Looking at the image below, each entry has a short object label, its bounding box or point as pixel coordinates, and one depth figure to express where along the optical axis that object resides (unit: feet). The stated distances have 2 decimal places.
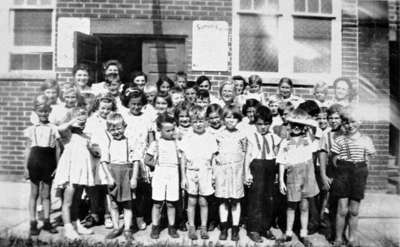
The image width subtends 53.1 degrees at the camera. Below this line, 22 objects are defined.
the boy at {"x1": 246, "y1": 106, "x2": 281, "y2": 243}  14.37
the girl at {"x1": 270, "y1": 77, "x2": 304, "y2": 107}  16.81
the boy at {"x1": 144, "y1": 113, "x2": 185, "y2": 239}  14.11
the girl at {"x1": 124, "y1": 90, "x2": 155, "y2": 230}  14.55
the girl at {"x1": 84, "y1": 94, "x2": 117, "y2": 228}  14.46
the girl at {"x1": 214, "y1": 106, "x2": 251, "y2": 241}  14.08
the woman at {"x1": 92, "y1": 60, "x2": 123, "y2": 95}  16.44
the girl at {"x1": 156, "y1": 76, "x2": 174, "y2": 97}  16.70
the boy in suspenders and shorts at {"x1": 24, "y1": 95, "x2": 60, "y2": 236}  14.14
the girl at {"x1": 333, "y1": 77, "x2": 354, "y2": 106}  16.65
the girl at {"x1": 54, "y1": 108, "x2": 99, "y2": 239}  14.20
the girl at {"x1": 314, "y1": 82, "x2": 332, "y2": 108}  16.78
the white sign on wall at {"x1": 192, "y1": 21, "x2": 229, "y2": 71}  21.16
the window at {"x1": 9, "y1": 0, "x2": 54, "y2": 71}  21.58
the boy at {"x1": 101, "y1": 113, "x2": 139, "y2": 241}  14.12
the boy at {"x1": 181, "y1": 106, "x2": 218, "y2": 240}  14.11
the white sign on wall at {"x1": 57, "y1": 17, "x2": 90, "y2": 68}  21.09
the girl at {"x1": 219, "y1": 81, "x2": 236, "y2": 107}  16.14
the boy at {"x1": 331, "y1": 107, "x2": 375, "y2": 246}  13.84
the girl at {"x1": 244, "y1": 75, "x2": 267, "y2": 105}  17.29
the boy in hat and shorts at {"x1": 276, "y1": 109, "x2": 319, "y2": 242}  14.20
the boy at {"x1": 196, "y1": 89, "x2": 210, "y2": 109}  15.52
